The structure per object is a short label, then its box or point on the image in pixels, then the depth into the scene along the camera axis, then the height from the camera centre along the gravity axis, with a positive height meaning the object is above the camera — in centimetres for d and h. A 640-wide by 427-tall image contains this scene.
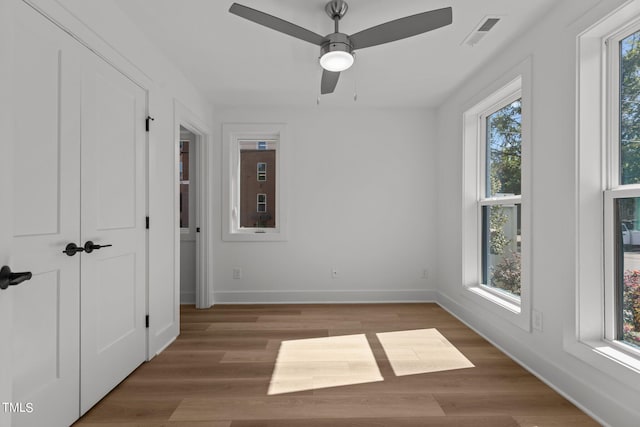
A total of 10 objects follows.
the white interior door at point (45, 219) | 148 -1
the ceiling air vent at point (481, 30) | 232 +130
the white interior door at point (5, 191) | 102 +7
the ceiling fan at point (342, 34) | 187 +106
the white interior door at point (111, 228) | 192 -7
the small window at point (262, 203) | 443 +17
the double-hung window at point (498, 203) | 255 +13
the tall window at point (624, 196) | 183 +11
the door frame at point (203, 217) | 397 -1
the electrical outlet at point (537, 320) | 233 -68
